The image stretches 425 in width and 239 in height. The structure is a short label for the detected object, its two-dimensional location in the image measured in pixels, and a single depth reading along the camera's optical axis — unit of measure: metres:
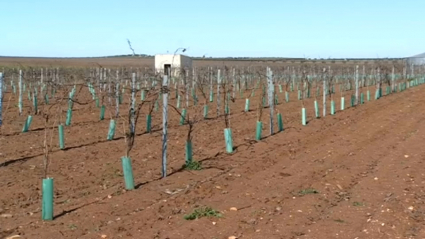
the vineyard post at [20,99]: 16.49
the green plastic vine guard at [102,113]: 15.29
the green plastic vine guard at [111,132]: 11.71
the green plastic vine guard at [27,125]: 13.17
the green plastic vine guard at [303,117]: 14.08
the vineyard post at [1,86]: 13.61
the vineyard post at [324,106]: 16.07
